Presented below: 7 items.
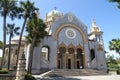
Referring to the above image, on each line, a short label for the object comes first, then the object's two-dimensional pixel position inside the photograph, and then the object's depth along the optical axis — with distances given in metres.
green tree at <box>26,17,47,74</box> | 13.78
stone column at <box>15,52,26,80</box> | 9.08
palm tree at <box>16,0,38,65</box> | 13.95
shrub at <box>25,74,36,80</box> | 10.49
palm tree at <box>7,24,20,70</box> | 16.61
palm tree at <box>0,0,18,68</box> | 12.94
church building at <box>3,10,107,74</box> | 17.75
